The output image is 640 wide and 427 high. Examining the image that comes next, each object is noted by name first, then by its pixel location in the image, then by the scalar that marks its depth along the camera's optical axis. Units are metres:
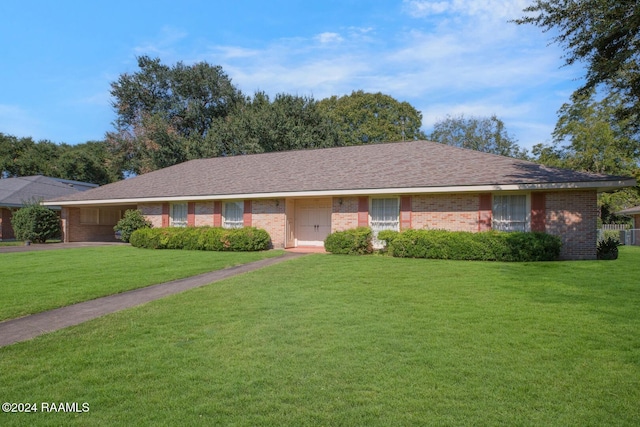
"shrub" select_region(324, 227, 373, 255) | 16.53
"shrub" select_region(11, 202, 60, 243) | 23.83
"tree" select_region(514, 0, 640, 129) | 11.22
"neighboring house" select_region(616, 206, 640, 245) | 30.08
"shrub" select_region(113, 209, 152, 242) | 22.27
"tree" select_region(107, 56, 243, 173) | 39.47
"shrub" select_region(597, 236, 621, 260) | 15.32
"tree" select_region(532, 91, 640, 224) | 37.25
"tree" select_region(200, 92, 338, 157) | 34.62
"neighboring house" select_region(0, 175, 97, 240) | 27.59
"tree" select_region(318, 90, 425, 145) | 45.62
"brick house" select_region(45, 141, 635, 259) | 15.05
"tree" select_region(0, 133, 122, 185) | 45.59
